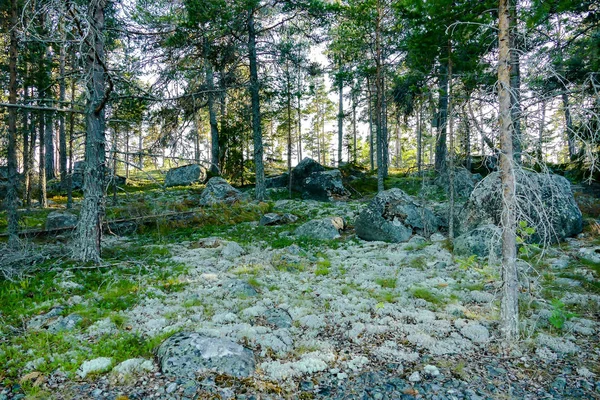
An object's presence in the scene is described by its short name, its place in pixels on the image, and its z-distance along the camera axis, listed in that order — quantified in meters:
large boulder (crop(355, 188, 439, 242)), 9.62
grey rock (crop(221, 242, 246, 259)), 8.19
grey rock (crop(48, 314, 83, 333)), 4.23
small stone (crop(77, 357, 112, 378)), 3.48
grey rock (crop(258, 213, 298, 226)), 12.21
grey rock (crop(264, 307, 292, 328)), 4.65
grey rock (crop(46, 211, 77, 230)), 11.28
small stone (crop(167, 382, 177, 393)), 3.24
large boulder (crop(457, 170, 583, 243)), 8.17
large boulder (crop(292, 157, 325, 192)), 19.70
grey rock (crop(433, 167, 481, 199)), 13.51
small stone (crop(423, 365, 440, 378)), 3.54
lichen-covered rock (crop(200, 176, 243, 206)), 14.77
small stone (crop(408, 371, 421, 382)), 3.46
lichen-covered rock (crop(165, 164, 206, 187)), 23.17
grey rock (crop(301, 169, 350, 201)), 17.72
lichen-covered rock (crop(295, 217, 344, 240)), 10.34
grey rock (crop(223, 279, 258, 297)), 5.68
